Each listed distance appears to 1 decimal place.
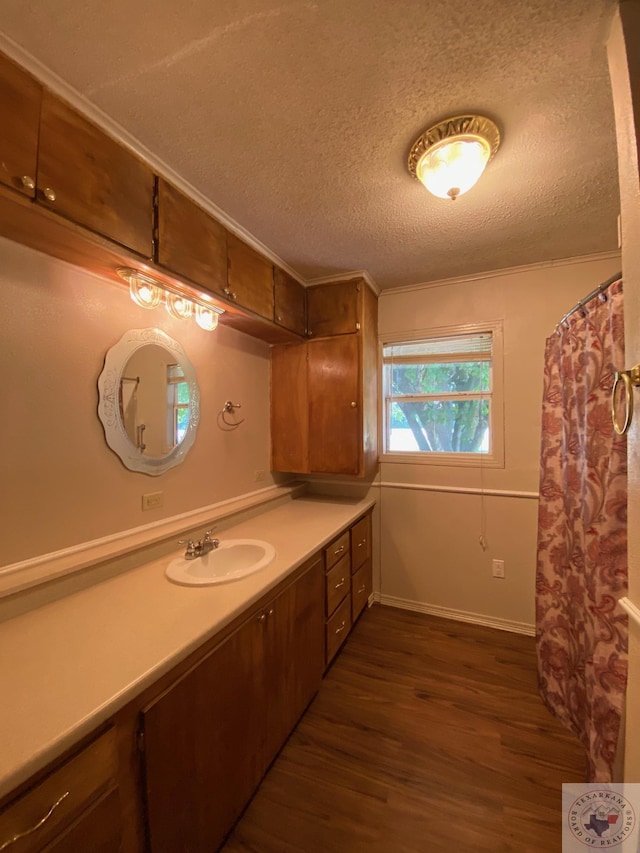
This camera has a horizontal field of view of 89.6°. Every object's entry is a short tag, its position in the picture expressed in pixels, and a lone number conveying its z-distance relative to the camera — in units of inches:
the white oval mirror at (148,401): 53.8
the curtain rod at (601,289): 44.2
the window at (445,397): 91.3
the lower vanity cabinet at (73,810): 23.2
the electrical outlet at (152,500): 58.9
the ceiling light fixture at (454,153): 44.1
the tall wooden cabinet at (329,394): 88.9
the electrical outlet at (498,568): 89.8
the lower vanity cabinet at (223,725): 33.8
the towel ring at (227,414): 78.1
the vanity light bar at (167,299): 50.4
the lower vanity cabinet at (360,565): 85.7
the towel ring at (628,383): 28.0
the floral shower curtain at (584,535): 43.8
